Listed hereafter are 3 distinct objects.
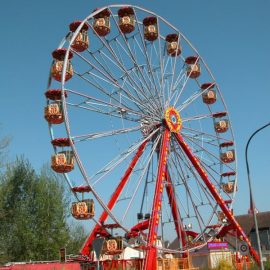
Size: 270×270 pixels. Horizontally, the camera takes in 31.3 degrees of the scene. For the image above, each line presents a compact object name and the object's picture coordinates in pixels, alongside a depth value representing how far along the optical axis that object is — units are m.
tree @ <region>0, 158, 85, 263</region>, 38.66
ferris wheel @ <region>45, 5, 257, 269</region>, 23.39
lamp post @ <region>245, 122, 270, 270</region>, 17.67
